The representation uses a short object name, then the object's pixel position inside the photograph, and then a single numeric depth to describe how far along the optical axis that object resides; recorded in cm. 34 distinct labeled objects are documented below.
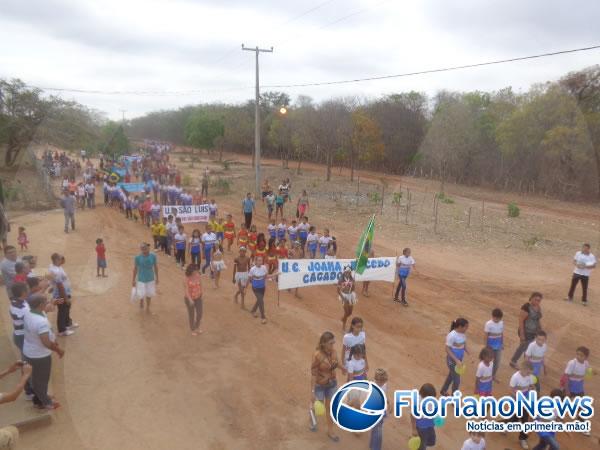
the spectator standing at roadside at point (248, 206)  1841
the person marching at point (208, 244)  1344
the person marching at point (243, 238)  1364
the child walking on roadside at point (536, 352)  733
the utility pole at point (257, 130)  2544
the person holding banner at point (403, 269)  1145
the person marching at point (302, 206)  1906
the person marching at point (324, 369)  614
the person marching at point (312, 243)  1404
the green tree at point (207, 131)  5750
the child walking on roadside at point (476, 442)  518
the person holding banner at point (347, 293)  987
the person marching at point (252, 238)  1305
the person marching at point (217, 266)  1143
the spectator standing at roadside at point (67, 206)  1800
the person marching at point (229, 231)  1562
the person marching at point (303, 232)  1548
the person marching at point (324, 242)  1372
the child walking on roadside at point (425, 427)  555
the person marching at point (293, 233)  1555
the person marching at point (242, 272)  1076
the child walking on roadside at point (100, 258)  1271
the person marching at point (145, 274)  998
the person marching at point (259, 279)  998
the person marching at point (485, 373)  673
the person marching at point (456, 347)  716
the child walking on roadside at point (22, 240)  1476
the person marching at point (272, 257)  1231
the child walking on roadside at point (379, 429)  596
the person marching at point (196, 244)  1316
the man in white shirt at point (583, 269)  1172
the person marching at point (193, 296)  921
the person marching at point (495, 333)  782
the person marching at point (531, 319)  817
